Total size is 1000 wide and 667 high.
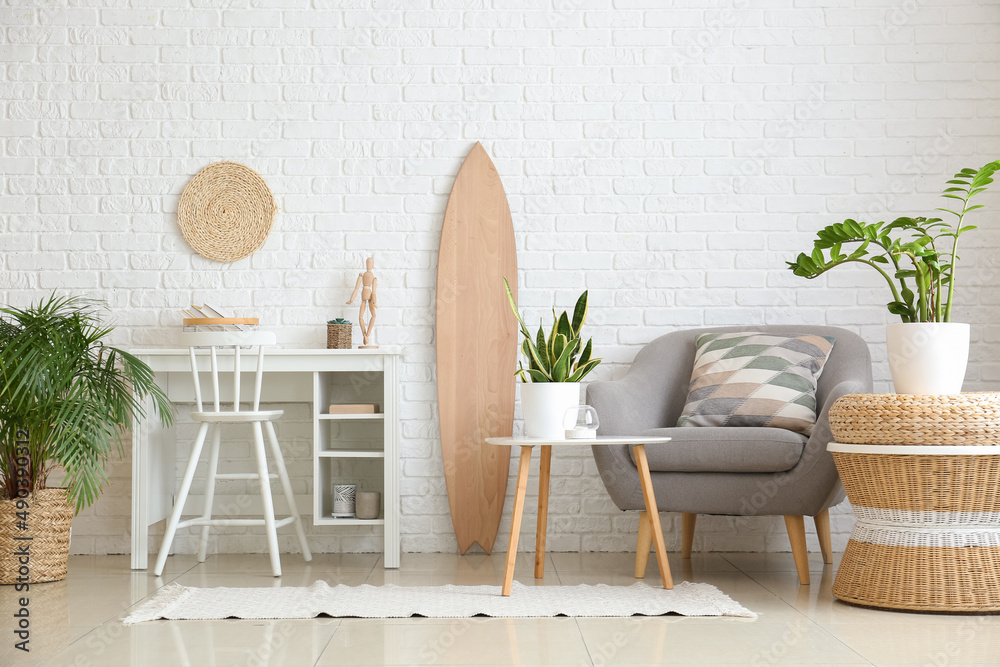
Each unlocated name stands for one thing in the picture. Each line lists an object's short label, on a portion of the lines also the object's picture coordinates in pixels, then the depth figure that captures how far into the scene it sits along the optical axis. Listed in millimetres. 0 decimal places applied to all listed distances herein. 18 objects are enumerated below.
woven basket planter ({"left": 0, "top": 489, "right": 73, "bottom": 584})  2500
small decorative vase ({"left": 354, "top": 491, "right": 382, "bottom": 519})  2828
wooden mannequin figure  2984
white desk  2750
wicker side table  2020
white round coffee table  2244
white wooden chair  2613
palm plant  2428
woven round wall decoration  3078
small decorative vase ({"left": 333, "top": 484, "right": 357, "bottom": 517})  2844
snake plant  2406
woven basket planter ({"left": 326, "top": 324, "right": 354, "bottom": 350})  2896
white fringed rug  2088
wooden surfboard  3002
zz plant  2148
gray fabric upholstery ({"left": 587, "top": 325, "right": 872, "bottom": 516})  2369
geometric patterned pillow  2605
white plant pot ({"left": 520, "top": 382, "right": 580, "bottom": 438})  2326
